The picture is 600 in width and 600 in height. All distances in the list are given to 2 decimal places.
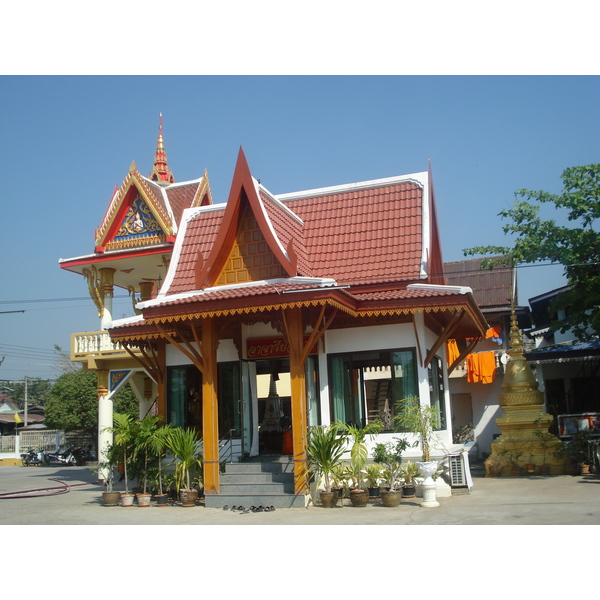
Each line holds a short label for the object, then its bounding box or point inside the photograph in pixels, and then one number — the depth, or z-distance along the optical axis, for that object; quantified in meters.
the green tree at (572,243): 12.79
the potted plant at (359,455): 10.37
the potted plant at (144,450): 11.48
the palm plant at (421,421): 10.73
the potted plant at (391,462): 10.19
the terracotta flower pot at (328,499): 10.34
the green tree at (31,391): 69.66
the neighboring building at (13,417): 45.84
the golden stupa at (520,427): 14.88
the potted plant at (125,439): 11.63
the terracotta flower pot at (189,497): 11.09
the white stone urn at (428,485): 10.10
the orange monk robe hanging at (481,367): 20.08
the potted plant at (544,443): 14.68
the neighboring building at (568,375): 16.78
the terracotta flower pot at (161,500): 11.48
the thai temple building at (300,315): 10.97
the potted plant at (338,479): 10.62
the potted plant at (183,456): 11.34
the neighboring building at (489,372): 20.38
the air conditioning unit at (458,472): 11.66
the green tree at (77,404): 30.53
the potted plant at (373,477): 10.80
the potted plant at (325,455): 10.38
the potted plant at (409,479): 10.84
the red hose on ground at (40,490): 13.89
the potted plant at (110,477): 11.66
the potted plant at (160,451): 11.41
